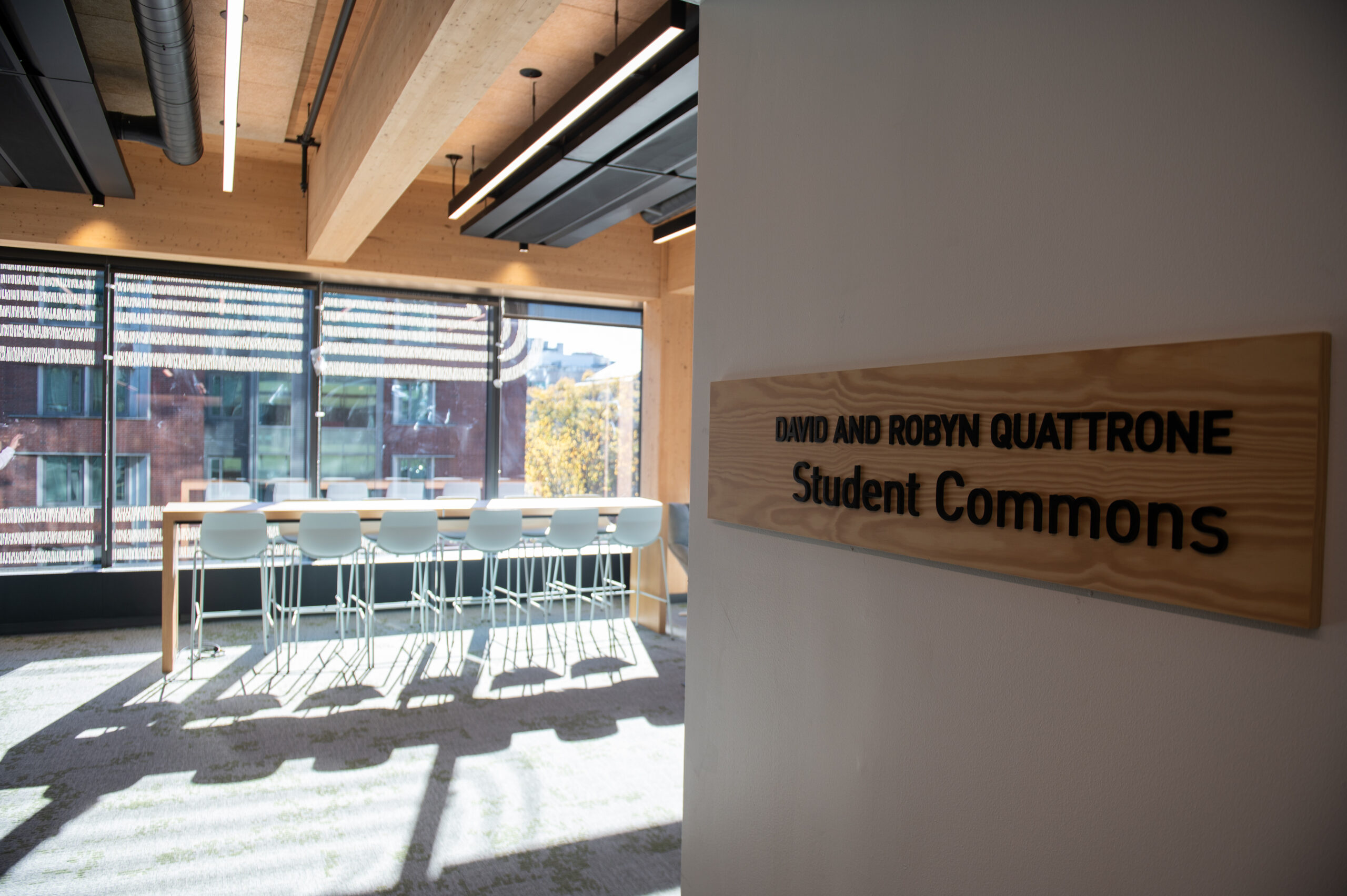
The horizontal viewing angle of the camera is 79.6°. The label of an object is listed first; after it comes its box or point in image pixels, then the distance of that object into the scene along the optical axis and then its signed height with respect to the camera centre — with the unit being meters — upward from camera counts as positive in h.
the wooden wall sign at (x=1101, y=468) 0.99 -0.06
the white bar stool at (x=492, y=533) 5.57 -0.78
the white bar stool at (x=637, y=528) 5.96 -0.78
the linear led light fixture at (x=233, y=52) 2.61 +1.31
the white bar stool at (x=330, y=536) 5.13 -0.75
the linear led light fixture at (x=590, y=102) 2.95 +1.40
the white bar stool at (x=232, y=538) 4.95 -0.75
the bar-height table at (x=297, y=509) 5.02 -0.64
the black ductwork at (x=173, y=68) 3.01 +1.52
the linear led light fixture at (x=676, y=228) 5.47 +1.39
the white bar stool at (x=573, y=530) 5.75 -0.77
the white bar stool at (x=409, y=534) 5.39 -0.77
